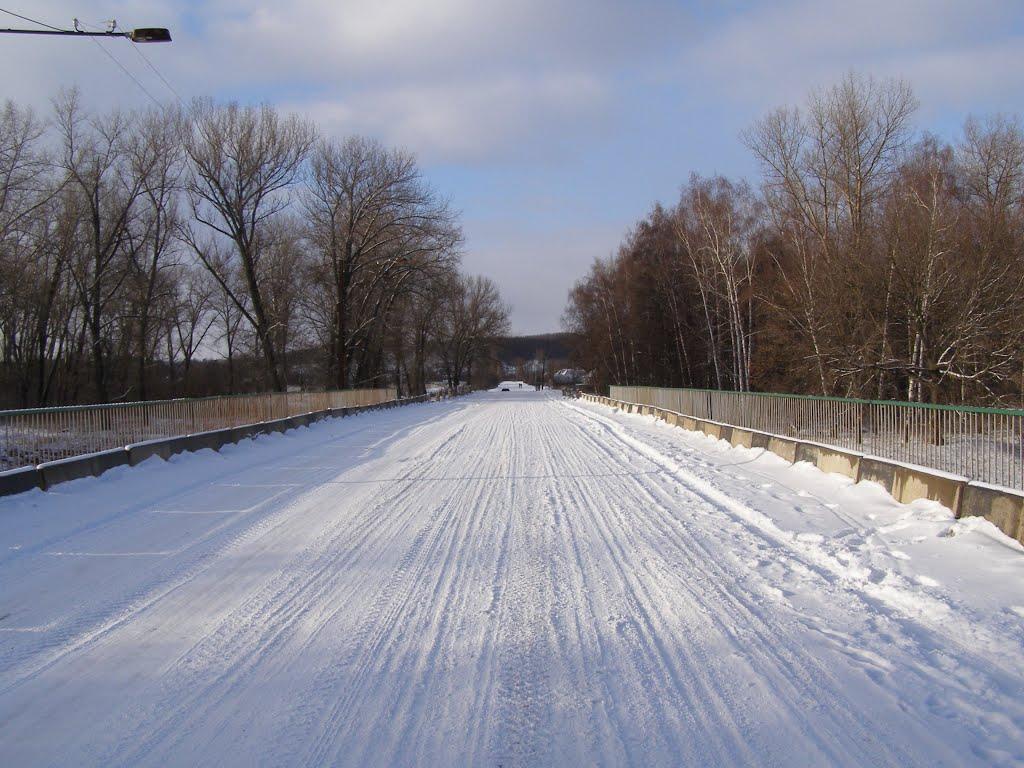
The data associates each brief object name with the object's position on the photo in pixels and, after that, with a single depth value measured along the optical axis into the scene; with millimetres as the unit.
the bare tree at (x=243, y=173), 36594
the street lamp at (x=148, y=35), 8727
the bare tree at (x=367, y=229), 43438
